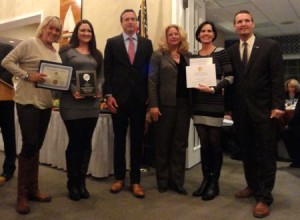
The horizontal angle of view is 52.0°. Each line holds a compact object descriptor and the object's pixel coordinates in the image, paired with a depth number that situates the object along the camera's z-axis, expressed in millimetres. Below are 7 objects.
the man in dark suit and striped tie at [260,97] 2201
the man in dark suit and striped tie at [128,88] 2531
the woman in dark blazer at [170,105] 2578
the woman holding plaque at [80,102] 2322
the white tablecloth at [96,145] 3098
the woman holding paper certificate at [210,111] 2410
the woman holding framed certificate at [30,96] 2133
